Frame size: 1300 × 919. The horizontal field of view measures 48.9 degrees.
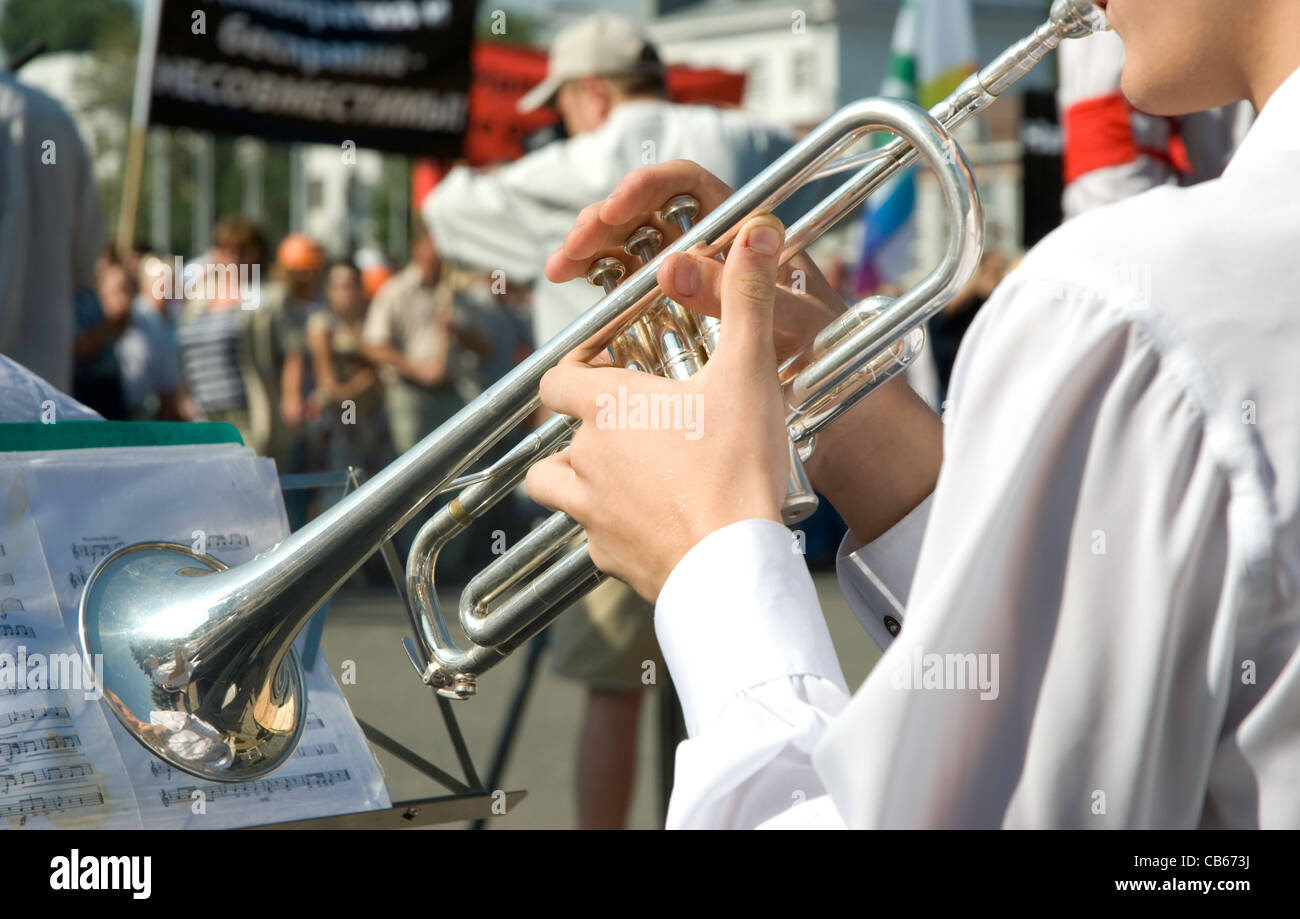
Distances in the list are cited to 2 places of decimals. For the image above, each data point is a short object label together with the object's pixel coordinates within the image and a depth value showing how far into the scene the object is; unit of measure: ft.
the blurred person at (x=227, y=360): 22.70
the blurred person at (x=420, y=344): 22.88
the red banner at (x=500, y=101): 27.37
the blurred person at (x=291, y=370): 23.09
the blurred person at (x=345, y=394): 23.24
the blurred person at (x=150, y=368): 23.43
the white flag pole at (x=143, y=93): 15.97
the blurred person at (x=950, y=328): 23.91
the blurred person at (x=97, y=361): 18.45
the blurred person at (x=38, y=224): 11.20
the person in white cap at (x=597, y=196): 9.52
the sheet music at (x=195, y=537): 4.29
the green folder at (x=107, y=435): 4.55
